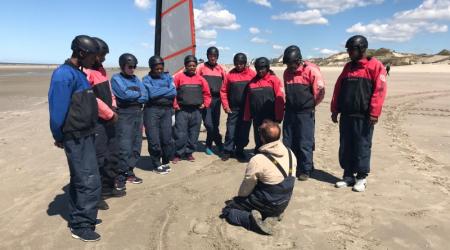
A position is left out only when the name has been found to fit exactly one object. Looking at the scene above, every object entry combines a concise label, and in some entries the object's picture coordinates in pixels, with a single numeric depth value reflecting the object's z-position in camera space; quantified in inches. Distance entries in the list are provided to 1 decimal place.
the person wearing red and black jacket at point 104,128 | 170.9
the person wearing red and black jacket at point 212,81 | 279.0
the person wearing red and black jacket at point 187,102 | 252.5
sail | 298.8
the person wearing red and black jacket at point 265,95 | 237.9
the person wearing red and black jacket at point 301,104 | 214.7
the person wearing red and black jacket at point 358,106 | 192.7
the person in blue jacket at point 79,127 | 138.7
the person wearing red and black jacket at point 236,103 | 259.8
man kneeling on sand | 156.0
